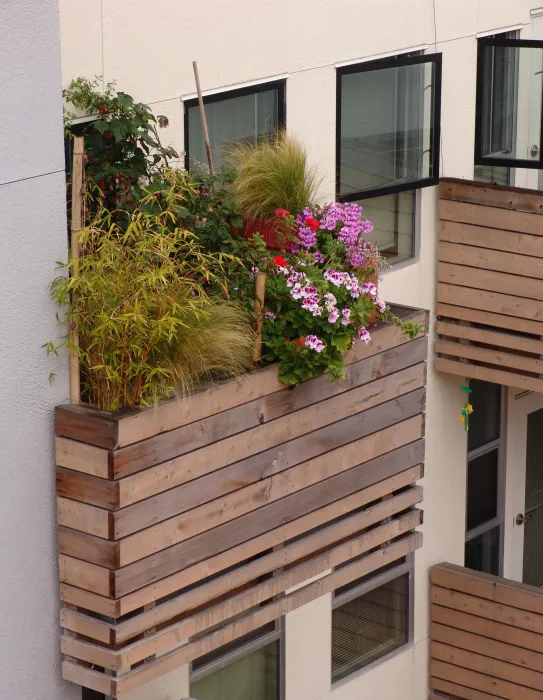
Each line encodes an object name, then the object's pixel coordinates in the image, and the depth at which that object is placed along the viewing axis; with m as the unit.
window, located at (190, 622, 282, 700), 15.04
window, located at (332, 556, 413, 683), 17.18
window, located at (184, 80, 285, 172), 13.46
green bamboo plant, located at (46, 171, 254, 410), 10.31
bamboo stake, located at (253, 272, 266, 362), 11.25
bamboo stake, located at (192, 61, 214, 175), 12.06
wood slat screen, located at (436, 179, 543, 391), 15.93
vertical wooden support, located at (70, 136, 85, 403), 10.40
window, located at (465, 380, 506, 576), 19.08
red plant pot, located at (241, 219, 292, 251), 12.11
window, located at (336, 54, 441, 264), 15.37
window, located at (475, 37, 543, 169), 16.71
